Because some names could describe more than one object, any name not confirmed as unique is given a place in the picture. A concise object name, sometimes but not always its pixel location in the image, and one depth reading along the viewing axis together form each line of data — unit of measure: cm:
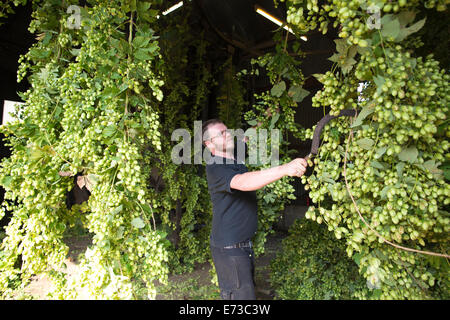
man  173
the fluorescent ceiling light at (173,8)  321
